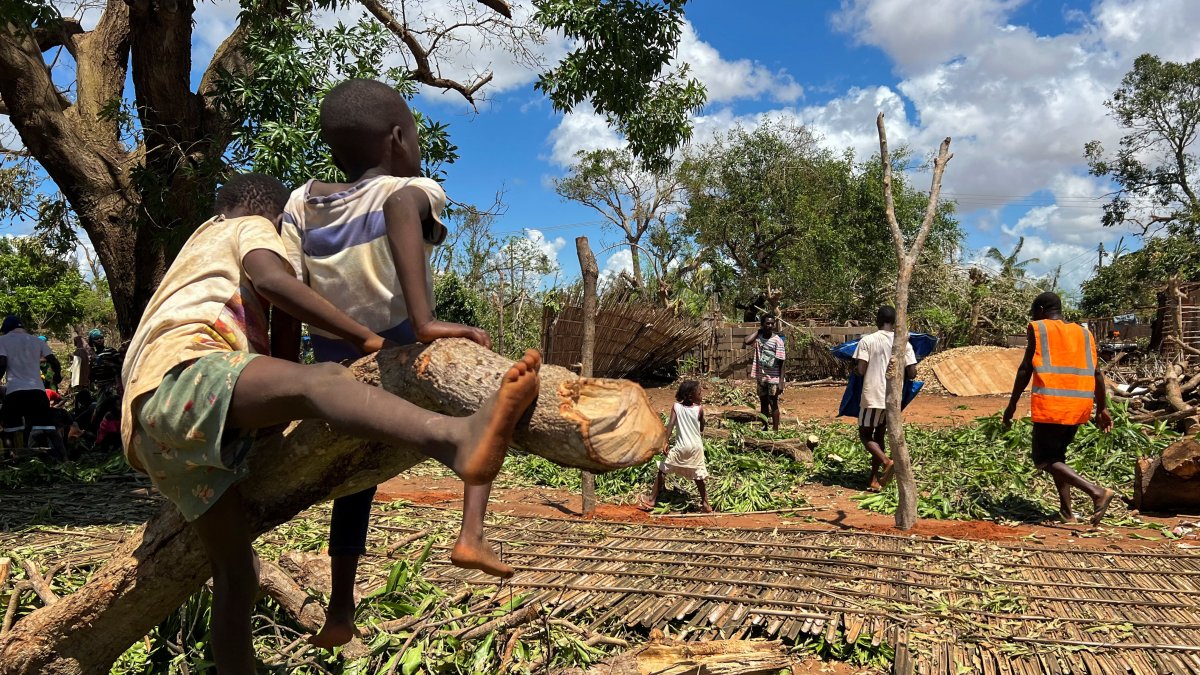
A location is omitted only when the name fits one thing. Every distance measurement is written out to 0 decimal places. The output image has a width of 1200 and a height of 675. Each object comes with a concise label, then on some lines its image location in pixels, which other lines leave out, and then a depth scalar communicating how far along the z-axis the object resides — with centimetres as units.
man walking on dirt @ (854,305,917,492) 714
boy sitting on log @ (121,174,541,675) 153
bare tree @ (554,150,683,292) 3102
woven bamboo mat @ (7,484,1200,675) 340
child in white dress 675
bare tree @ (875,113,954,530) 553
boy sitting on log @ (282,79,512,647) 181
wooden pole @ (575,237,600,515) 659
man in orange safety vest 577
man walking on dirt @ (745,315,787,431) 992
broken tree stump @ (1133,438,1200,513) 597
